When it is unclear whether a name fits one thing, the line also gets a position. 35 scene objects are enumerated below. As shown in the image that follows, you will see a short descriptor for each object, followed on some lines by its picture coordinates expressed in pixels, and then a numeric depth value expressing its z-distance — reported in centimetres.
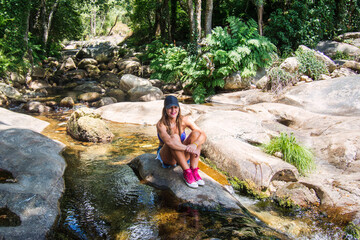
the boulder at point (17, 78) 1460
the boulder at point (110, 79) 1759
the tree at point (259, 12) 1579
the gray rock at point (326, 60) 1201
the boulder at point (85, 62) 2164
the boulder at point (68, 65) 2098
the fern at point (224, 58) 1239
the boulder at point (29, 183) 296
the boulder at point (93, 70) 2067
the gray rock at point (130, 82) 1442
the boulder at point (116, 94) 1389
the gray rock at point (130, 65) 1994
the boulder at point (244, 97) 1071
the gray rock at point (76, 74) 1941
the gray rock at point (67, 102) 1159
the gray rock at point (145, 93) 1271
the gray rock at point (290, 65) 1118
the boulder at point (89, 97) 1305
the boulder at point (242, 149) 484
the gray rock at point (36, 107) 1062
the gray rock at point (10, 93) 1230
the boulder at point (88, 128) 688
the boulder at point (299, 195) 428
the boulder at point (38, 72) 1697
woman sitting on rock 407
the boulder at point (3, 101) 1157
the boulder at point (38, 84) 1590
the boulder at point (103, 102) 1201
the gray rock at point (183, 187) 375
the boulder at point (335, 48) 1511
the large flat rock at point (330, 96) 825
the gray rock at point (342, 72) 1148
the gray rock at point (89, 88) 1586
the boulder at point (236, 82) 1267
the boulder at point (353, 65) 1164
